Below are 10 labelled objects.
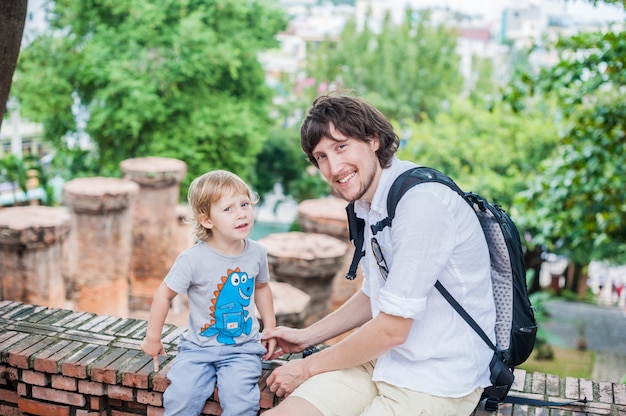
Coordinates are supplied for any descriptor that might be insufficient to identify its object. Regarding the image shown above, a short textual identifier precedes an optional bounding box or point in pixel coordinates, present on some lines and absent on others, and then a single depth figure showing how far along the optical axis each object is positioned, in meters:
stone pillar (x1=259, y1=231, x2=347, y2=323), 5.09
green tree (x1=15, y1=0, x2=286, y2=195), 12.46
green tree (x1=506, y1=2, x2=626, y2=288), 4.88
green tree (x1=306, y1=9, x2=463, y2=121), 19.52
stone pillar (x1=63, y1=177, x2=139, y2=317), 7.07
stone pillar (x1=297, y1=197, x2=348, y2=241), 6.11
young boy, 2.20
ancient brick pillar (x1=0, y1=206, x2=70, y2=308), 5.82
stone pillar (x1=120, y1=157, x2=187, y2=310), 8.55
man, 1.85
